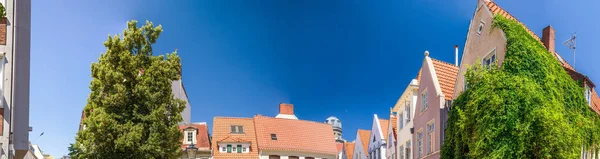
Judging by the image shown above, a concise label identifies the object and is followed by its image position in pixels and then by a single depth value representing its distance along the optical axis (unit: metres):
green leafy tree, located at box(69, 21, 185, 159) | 24.17
